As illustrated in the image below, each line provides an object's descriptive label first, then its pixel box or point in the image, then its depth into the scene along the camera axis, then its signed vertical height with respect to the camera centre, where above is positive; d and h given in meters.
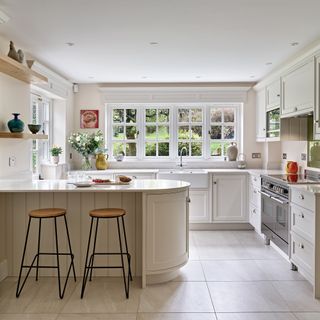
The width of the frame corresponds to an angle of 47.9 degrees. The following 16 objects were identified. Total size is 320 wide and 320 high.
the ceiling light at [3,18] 2.96 +1.11
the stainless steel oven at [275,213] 3.85 -0.73
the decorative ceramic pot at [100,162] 5.90 -0.20
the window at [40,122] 4.98 +0.40
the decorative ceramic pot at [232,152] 6.09 -0.03
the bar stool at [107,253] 3.12 -0.88
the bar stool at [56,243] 3.12 -0.87
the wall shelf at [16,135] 3.31 +0.14
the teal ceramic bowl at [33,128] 3.85 +0.23
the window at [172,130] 6.32 +0.36
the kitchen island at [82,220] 3.49 -0.69
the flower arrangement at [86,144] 5.73 +0.09
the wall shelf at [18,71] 3.14 +0.77
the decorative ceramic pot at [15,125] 3.51 +0.24
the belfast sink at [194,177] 5.50 -0.41
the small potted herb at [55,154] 5.24 -0.06
